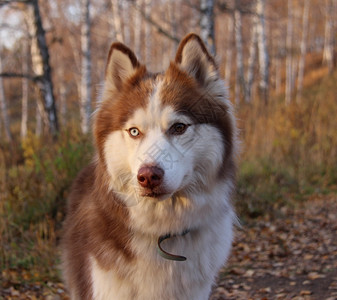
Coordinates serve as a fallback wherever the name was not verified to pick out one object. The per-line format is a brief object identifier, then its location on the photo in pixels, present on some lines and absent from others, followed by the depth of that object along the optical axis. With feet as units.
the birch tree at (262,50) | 45.62
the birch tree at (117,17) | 44.80
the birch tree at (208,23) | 21.97
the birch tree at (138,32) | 53.67
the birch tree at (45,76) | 24.17
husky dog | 8.05
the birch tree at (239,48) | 55.35
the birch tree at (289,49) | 75.09
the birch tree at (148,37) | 52.89
